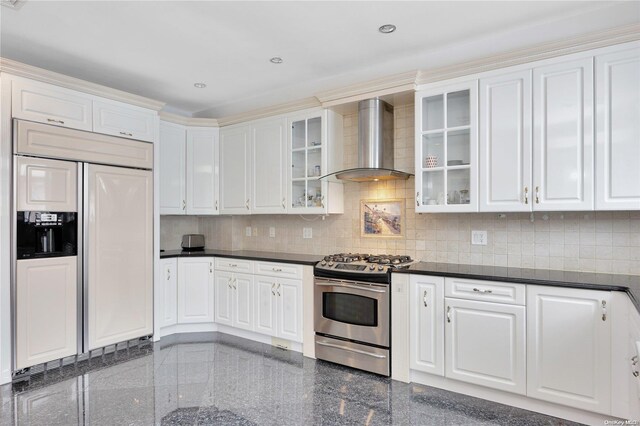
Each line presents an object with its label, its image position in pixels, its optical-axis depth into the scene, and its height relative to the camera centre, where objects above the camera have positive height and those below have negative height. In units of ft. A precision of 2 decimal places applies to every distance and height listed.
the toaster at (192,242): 15.79 -1.22
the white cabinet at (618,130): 7.94 +1.75
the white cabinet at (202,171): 15.29 +1.69
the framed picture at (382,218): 11.99 -0.18
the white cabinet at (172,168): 14.55 +1.73
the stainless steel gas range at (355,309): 10.26 -2.77
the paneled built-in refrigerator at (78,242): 10.12 -0.87
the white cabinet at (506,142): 9.05 +1.71
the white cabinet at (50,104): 10.10 +3.05
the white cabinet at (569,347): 7.59 -2.80
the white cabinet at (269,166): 13.62 +1.71
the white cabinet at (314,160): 12.58 +1.79
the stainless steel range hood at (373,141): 11.40 +2.15
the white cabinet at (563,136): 8.38 +1.73
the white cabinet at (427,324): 9.48 -2.83
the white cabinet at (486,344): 8.48 -3.07
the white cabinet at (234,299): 13.33 -3.15
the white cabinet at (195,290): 14.25 -2.90
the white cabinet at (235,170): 14.65 +1.68
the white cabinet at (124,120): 11.80 +3.03
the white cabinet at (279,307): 12.12 -3.11
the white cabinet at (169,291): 13.74 -2.88
